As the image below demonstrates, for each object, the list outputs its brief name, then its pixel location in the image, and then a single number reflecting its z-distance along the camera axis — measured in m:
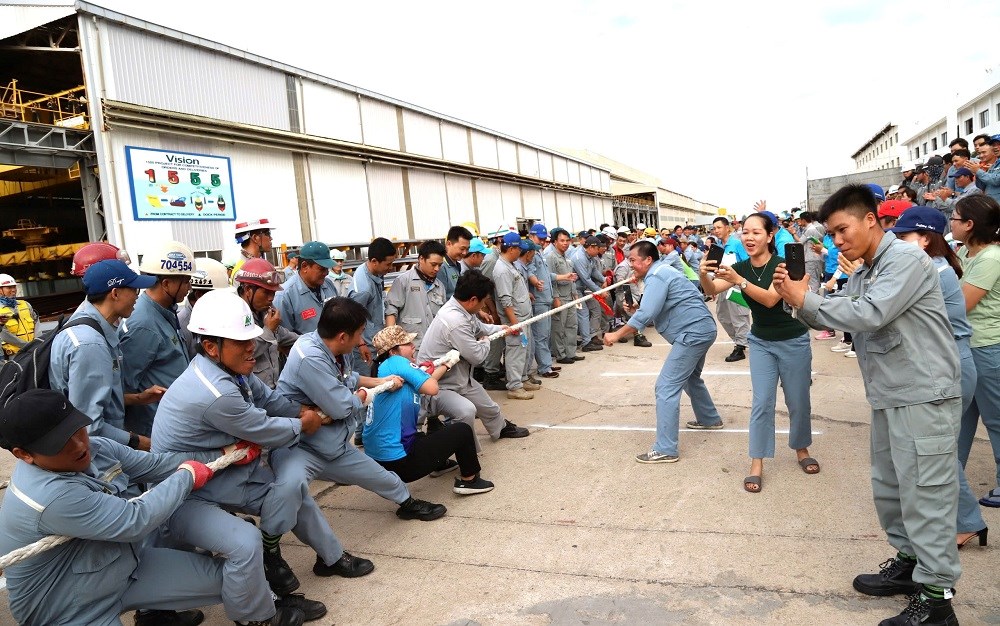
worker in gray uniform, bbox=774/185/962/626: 2.69
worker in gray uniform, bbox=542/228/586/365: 9.66
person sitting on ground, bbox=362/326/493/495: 4.37
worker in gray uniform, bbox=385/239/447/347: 6.80
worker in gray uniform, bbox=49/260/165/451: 3.12
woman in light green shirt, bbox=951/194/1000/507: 3.58
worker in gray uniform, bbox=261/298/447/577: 3.63
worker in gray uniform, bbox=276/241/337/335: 5.63
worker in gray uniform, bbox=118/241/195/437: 3.86
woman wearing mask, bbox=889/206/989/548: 3.25
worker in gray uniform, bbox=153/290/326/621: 2.96
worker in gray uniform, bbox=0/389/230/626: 2.33
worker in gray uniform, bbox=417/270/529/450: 5.34
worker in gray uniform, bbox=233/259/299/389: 4.44
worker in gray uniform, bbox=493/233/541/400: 7.62
